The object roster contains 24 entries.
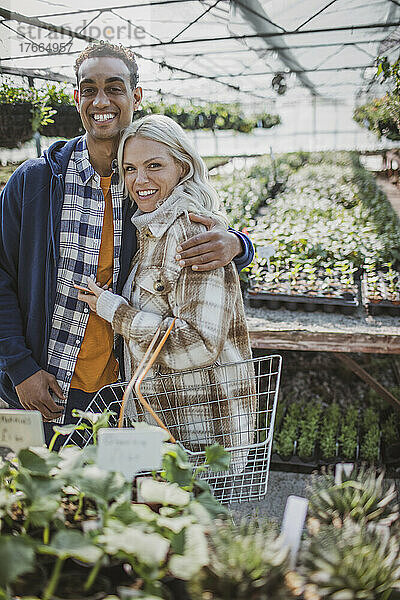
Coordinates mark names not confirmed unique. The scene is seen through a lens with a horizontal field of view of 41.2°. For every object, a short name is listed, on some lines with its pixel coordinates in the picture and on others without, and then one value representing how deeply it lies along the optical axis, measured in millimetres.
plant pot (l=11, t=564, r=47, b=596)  689
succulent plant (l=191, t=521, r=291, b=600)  635
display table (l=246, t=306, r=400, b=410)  2279
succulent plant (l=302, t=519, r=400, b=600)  647
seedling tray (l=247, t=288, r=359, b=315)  2645
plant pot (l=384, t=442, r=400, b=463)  2670
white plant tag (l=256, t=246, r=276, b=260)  2567
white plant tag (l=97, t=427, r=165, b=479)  827
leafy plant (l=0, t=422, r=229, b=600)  650
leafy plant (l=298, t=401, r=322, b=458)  2705
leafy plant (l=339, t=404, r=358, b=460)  2697
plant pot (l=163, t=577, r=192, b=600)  711
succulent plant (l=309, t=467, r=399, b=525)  817
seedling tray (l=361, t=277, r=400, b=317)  2549
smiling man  1433
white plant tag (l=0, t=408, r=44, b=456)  904
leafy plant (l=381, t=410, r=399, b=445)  2730
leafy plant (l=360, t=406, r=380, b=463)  2674
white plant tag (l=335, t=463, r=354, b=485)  895
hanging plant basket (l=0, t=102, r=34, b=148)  3887
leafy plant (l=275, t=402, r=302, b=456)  2695
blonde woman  1246
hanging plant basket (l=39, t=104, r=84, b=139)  4602
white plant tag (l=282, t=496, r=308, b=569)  750
